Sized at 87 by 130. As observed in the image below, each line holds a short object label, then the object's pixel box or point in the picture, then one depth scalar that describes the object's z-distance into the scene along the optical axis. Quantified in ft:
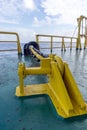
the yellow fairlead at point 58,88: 2.84
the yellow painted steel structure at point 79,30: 15.88
